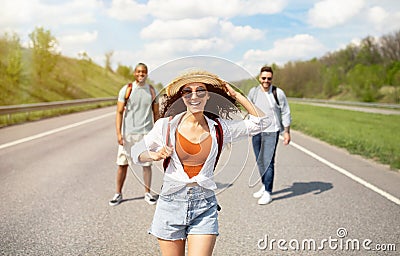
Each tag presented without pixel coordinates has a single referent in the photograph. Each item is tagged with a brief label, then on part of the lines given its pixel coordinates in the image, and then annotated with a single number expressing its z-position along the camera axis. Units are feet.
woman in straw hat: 8.94
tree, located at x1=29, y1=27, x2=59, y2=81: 164.55
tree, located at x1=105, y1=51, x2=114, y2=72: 232.73
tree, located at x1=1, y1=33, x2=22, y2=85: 138.10
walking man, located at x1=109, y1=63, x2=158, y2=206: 10.57
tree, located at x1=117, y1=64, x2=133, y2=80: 246.47
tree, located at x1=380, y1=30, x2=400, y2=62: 261.24
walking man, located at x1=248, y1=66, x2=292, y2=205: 21.13
